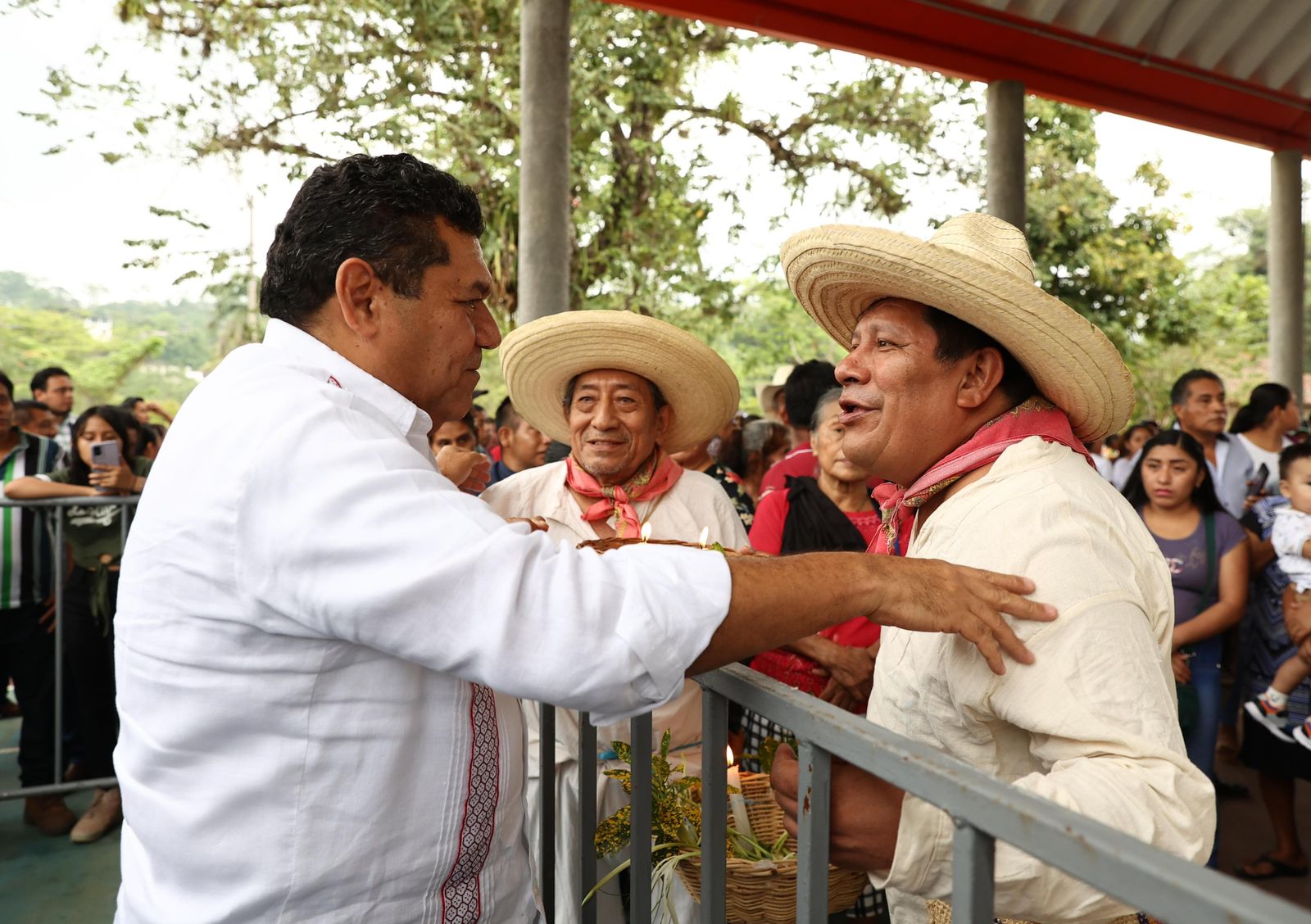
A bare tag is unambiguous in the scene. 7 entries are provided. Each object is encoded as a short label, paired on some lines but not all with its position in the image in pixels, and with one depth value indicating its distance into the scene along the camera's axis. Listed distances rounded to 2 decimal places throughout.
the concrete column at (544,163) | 5.61
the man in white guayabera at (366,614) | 1.17
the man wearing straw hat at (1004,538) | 1.22
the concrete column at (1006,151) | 7.63
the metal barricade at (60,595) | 4.39
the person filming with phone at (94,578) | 4.70
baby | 4.10
